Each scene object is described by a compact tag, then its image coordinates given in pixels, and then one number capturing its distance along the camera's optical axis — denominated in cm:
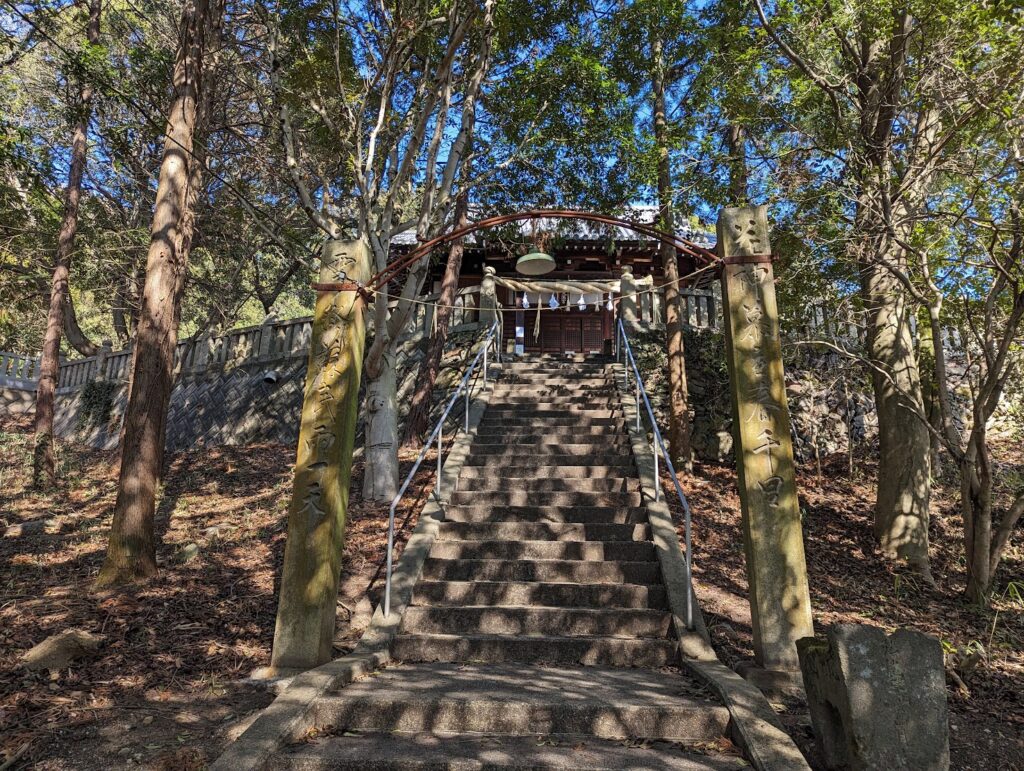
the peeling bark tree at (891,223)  658
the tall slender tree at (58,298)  1024
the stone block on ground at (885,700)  286
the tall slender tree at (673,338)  933
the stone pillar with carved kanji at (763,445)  420
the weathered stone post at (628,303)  1233
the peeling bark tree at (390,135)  729
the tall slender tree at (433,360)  1082
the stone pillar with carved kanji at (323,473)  428
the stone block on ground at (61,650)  409
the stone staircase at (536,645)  338
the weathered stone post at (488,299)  1330
